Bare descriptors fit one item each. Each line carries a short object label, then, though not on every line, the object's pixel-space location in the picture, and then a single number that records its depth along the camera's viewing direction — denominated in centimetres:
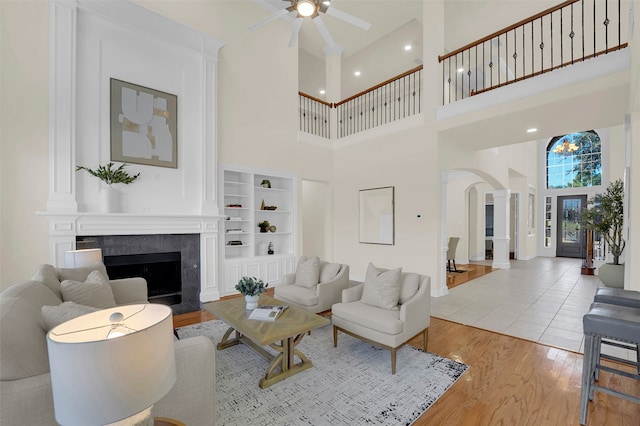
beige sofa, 128
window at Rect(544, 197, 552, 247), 1112
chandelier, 906
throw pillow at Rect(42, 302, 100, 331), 144
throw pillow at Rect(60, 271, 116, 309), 219
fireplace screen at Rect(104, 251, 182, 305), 430
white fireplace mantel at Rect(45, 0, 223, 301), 386
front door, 1041
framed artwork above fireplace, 434
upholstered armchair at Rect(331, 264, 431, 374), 277
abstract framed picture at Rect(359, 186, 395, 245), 619
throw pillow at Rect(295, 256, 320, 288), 412
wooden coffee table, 250
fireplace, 421
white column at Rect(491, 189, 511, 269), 842
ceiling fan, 336
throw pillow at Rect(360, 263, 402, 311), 306
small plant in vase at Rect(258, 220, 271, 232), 631
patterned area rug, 215
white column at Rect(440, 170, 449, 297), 544
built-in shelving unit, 567
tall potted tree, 573
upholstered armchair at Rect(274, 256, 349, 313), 379
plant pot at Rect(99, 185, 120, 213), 411
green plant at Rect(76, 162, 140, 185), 408
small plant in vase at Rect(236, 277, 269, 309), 315
